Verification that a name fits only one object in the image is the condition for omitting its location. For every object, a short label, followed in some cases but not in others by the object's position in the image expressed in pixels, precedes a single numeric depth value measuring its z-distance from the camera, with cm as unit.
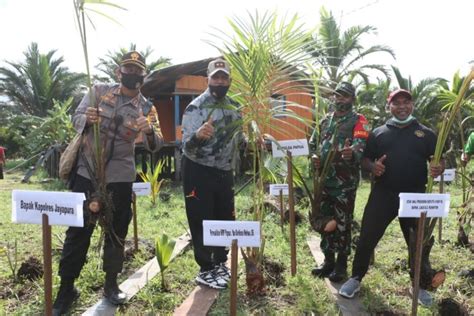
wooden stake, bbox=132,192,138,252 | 448
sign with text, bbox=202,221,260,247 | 265
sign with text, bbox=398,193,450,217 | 274
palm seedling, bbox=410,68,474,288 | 293
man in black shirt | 331
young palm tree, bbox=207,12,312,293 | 311
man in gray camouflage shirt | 346
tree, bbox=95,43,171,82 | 1848
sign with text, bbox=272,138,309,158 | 390
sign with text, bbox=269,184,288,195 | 513
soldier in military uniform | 360
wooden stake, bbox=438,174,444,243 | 493
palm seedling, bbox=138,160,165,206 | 754
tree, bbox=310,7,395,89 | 1421
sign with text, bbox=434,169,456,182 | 488
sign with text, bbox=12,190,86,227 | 235
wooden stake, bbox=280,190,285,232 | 539
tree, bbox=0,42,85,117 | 1972
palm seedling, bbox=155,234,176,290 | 347
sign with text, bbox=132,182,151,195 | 458
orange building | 1142
